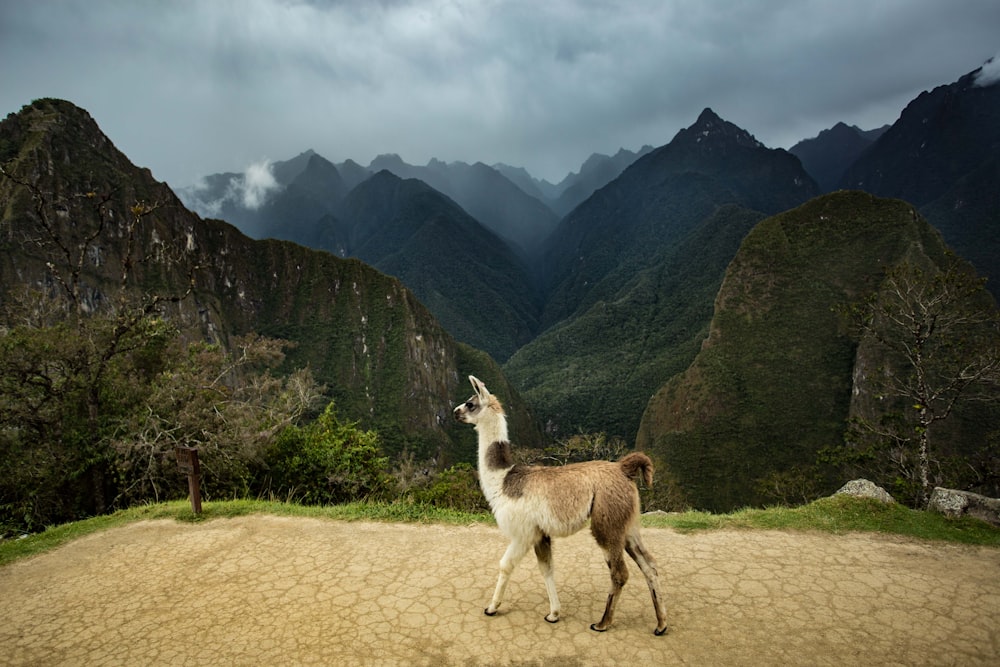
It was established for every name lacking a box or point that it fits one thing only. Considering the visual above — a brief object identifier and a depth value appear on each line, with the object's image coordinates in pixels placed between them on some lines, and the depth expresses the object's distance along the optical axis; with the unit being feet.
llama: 14.79
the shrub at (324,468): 38.19
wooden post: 25.98
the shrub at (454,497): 33.30
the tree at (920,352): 37.81
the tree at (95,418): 34.06
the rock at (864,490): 26.84
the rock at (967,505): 23.39
